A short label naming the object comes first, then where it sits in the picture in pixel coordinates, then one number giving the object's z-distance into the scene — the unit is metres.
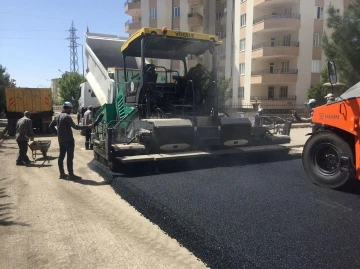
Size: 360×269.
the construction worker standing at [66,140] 6.45
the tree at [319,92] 24.44
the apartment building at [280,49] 27.33
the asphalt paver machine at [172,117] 5.98
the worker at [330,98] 5.06
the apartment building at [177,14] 33.16
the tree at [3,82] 25.37
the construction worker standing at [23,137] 8.04
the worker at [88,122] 10.47
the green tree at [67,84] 43.38
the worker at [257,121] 7.79
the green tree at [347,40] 14.49
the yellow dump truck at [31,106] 15.04
